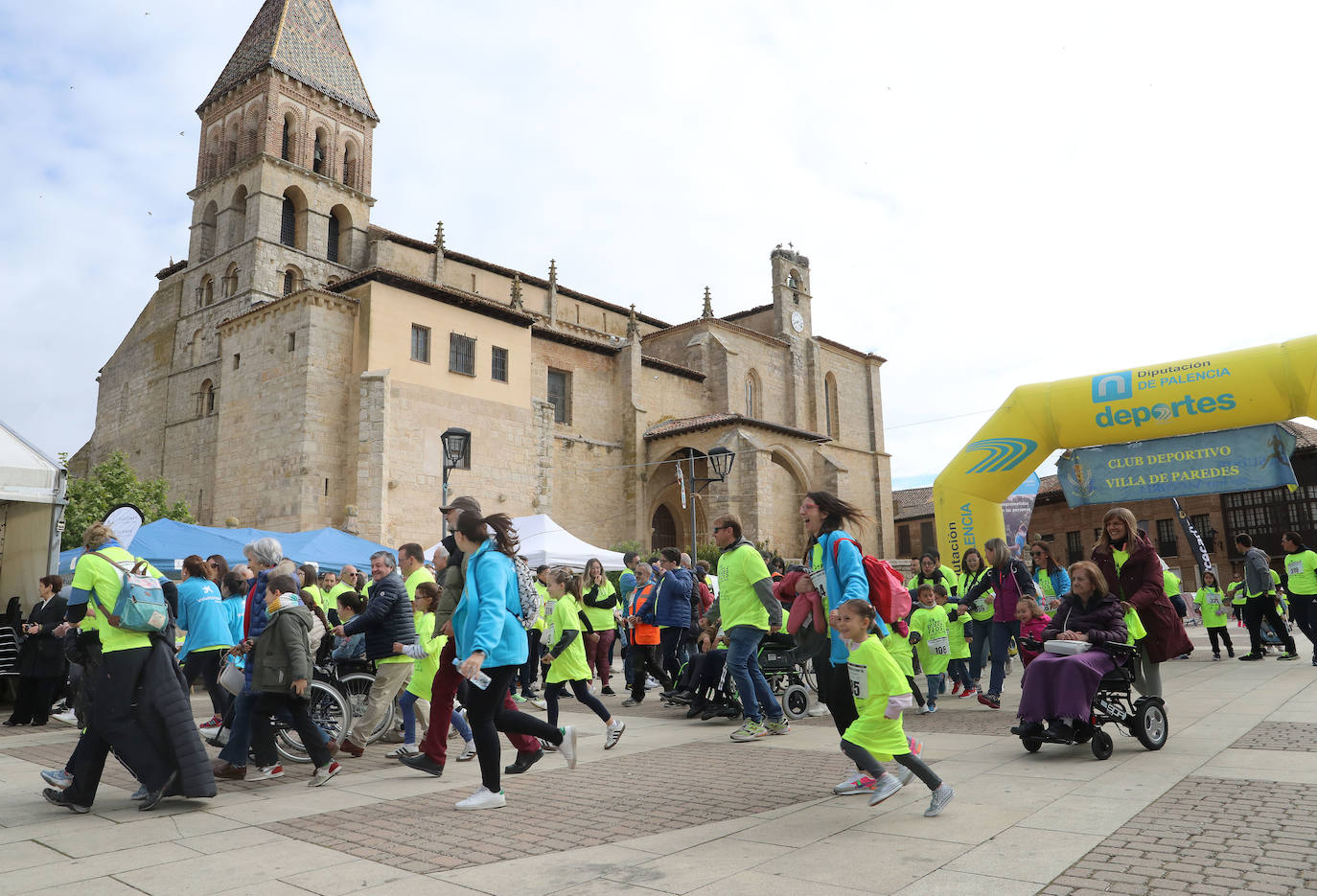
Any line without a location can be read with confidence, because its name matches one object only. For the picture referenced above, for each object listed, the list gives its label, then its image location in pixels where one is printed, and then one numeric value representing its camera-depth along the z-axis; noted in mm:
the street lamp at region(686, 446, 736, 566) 19453
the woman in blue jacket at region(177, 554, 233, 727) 7480
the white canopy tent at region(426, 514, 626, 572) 15672
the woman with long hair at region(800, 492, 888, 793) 4980
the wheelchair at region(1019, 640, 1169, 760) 5535
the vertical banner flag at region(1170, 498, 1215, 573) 17589
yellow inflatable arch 11773
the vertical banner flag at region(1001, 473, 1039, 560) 18922
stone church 23891
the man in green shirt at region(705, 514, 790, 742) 6883
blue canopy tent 12680
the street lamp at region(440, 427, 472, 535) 14945
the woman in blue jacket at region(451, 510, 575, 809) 4668
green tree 27312
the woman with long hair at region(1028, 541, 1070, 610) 9461
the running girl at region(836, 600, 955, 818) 4355
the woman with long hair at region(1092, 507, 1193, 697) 6031
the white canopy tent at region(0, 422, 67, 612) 10141
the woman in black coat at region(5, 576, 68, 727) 8898
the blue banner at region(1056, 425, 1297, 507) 11961
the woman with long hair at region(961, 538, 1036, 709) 8383
